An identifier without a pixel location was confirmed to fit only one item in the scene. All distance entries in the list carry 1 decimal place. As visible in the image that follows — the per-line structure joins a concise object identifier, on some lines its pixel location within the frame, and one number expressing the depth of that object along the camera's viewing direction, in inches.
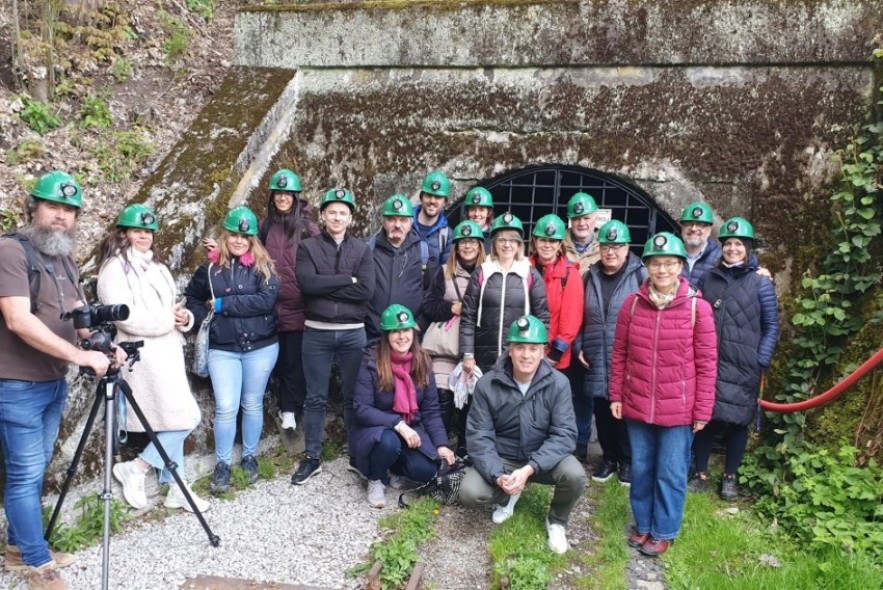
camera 136.3
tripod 134.5
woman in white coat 164.2
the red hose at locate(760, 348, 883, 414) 164.1
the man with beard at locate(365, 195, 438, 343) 193.9
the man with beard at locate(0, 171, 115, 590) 132.1
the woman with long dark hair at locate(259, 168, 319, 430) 197.0
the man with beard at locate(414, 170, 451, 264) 208.4
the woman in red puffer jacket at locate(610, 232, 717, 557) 156.6
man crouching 162.6
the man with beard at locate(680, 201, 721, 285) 192.2
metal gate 225.1
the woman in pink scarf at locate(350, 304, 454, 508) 179.0
